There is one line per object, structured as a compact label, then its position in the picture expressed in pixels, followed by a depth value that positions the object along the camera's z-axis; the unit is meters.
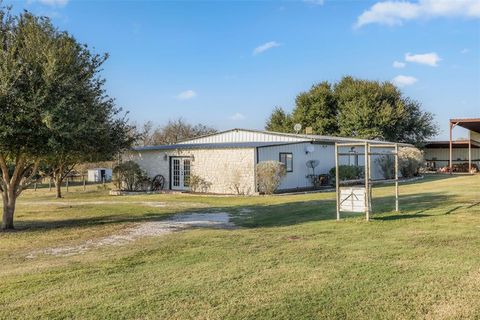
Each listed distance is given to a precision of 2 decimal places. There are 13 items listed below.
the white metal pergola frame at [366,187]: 10.20
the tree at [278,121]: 47.75
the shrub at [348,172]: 23.57
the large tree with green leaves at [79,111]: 10.12
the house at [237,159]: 21.30
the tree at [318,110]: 43.66
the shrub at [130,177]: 25.64
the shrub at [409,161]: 29.47
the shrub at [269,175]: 20.14
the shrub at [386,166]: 28.22
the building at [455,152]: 36.42
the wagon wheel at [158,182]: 25.25
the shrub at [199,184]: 22.78
